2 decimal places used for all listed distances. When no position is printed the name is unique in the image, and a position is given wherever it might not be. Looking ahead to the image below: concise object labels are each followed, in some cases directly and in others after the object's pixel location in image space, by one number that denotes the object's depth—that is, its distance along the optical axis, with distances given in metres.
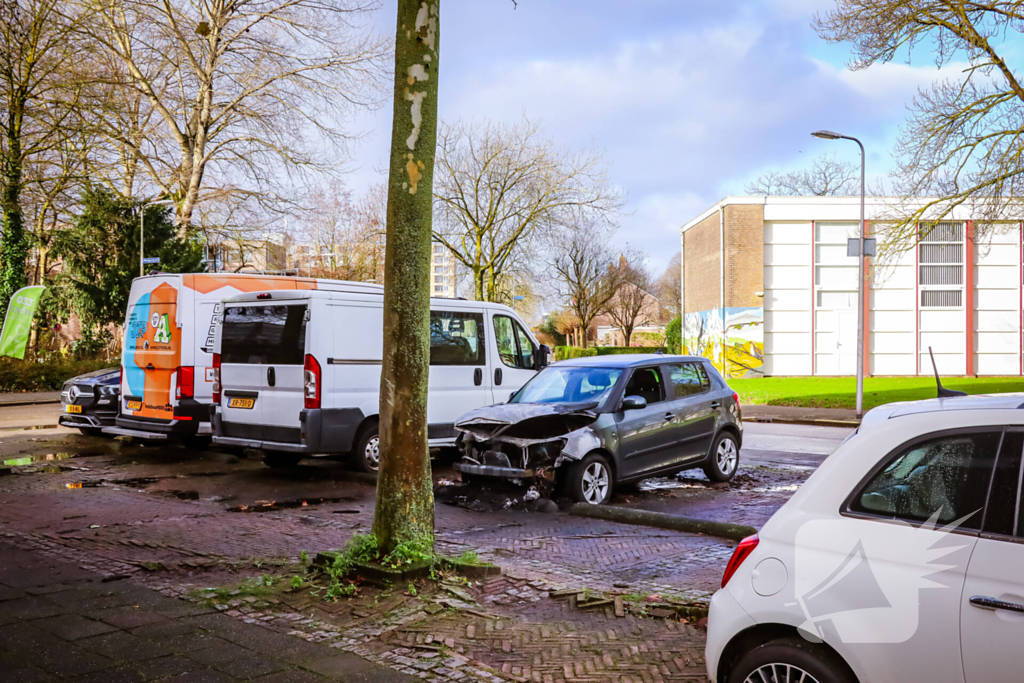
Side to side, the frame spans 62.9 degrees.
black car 14.12
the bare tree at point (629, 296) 64.31
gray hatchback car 8.65
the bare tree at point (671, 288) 84.50
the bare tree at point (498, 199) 34.00
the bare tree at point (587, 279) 58.25
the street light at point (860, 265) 22.01
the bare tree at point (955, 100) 18.98
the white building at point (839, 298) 38.12
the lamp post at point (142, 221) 31.55
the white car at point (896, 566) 2.66
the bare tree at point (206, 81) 28.75
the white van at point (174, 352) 12.04
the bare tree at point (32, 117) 21.95
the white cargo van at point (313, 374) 10.11
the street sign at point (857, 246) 20.69
